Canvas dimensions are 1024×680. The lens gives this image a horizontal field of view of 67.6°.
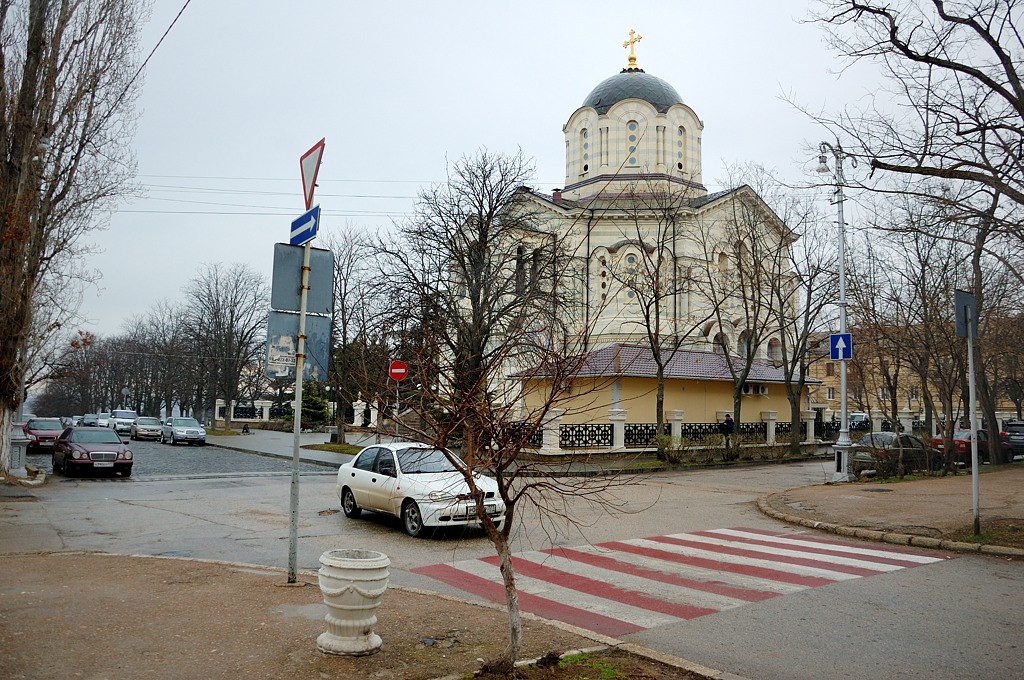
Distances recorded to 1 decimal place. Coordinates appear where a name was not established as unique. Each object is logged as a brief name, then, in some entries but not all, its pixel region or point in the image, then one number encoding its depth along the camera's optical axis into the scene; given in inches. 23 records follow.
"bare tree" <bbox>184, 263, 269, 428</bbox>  2481.5
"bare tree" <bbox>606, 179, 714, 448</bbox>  1237.7
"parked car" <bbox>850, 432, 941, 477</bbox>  874.8
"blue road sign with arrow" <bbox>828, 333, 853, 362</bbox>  827.4
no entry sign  844.0
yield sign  341.7
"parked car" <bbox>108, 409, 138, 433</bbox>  2078.0
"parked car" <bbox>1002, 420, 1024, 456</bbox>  1378.0
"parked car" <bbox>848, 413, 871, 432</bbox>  2103.8
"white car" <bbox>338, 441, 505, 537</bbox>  490.3
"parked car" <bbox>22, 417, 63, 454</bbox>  1424.7
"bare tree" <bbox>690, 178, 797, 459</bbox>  1286.9
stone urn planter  231.8
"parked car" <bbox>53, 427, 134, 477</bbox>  933.8
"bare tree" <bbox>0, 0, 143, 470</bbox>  756.6
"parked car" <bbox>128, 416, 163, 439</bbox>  1881.2
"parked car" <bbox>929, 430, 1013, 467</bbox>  1209.4
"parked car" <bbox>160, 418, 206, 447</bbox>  1680.6
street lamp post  847.7
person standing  1309.1
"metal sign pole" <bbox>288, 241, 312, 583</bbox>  327.9
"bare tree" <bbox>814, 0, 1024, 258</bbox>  450.3
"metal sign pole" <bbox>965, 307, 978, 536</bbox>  460.9
